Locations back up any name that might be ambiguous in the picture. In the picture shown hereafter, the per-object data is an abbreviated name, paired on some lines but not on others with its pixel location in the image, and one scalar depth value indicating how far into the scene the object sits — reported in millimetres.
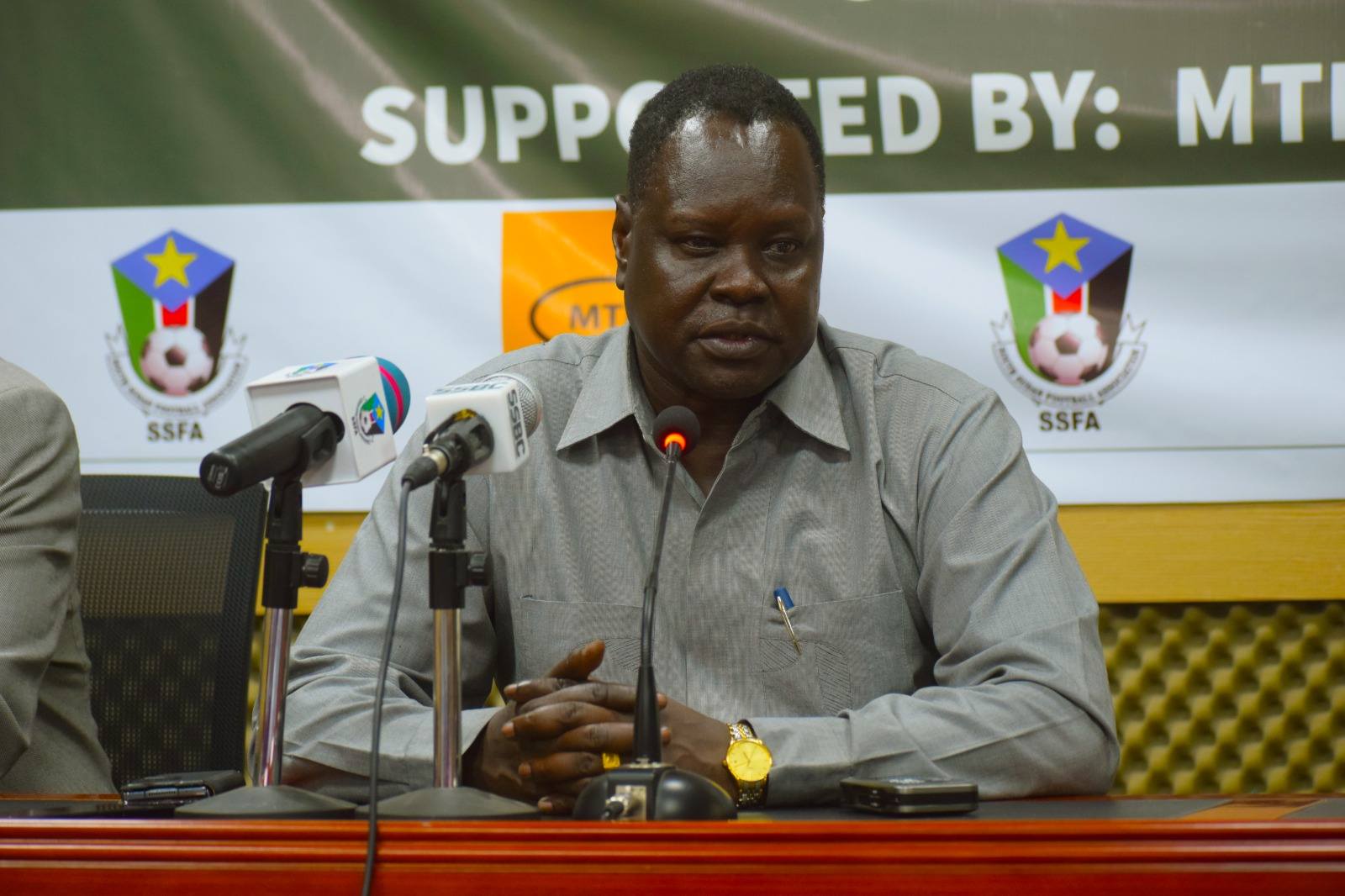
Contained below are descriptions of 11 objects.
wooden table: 3425
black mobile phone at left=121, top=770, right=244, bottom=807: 3647
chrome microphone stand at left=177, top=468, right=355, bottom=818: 3531
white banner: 4449
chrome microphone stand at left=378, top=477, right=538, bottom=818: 3565
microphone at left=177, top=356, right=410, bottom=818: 3532
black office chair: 4092
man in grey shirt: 3929
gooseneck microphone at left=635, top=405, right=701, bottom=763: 3568
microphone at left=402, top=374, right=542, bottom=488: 3572
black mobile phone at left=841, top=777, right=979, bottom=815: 3573
